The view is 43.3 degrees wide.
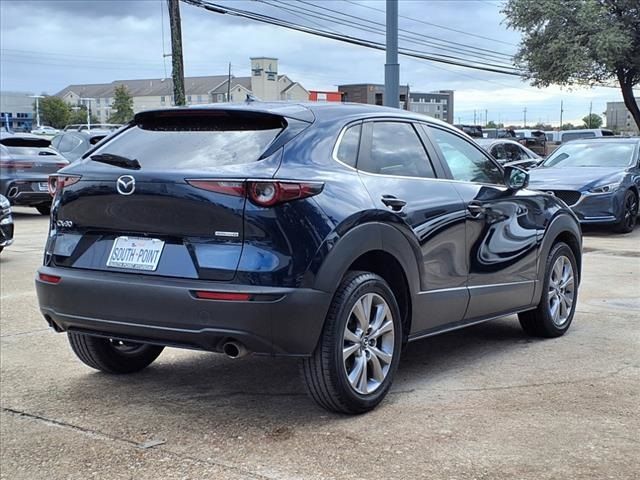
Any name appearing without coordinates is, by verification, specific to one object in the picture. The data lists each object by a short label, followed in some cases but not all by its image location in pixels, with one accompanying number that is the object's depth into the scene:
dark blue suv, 3.97
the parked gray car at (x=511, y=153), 16.17
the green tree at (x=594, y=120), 120.05
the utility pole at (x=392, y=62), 13.08
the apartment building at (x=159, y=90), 108.56
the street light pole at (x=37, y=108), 108.91
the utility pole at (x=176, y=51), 24.81
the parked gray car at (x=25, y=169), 16.11
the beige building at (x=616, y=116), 97.56
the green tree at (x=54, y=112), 111.62
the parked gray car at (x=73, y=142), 21.03
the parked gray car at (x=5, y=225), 10.20
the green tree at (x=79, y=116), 117.40
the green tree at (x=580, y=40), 30.41
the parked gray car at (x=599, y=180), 13.25
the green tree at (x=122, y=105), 102.06
